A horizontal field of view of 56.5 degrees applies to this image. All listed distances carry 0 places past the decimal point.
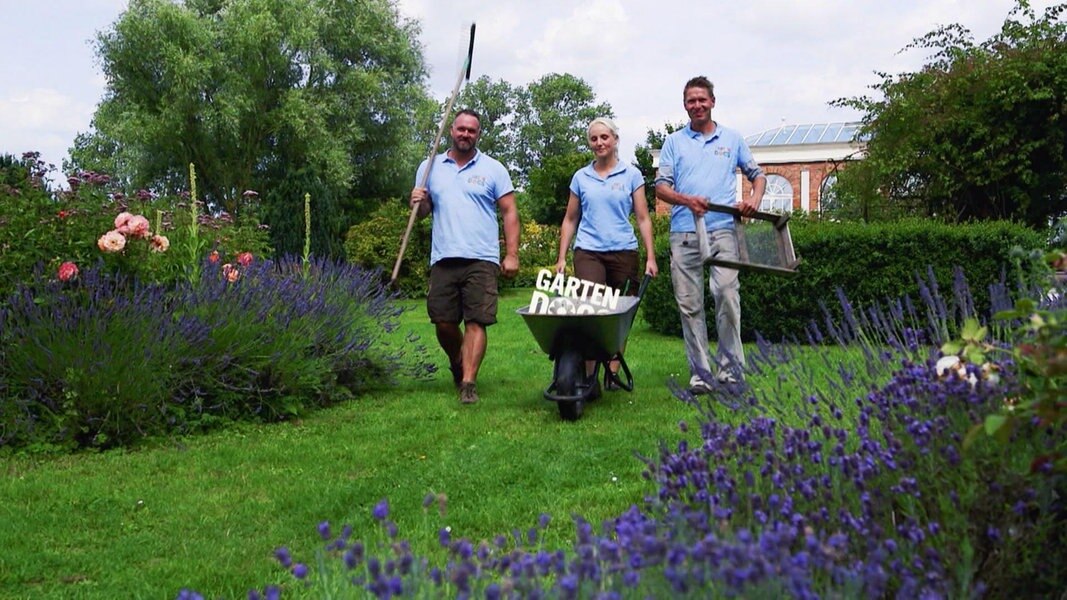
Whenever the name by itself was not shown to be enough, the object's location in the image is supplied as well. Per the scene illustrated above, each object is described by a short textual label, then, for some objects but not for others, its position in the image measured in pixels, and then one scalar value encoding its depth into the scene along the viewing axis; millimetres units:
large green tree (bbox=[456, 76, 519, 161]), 57875
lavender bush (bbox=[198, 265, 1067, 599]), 1539
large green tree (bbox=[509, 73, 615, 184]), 56938
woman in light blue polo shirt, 5980
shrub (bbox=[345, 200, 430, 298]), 18812
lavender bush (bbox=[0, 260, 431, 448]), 4734
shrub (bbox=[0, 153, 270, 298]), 5168
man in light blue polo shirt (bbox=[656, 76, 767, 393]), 5809
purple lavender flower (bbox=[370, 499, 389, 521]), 1716
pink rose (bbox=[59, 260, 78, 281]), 4984
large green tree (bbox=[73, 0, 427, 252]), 26203
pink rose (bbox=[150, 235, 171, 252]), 5672
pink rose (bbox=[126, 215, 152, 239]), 5402
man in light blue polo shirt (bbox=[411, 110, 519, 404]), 5957
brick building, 35000
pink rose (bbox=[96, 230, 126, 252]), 5270
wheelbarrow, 5215
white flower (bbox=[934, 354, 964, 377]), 2453
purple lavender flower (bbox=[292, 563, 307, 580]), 1559
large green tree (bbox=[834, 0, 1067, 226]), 12211
